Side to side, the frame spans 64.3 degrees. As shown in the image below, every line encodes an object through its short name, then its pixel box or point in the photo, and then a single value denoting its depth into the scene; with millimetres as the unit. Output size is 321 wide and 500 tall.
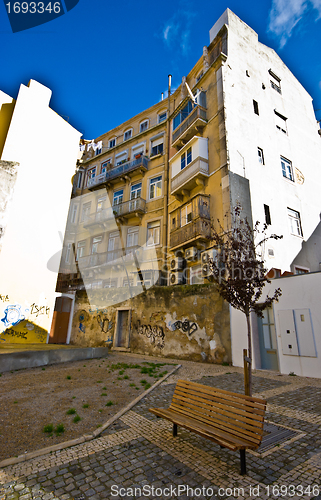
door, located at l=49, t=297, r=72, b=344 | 18172
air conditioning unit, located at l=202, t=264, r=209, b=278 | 14032
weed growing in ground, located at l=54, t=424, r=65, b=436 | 4025
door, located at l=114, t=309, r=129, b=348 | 15805
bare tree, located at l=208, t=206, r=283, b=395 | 5082
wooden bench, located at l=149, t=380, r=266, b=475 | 2941
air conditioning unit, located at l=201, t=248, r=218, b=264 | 13577
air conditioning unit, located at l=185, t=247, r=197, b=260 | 15688
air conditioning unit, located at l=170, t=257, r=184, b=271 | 16656
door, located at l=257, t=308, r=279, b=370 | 10383
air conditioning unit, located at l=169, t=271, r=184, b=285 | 16594
